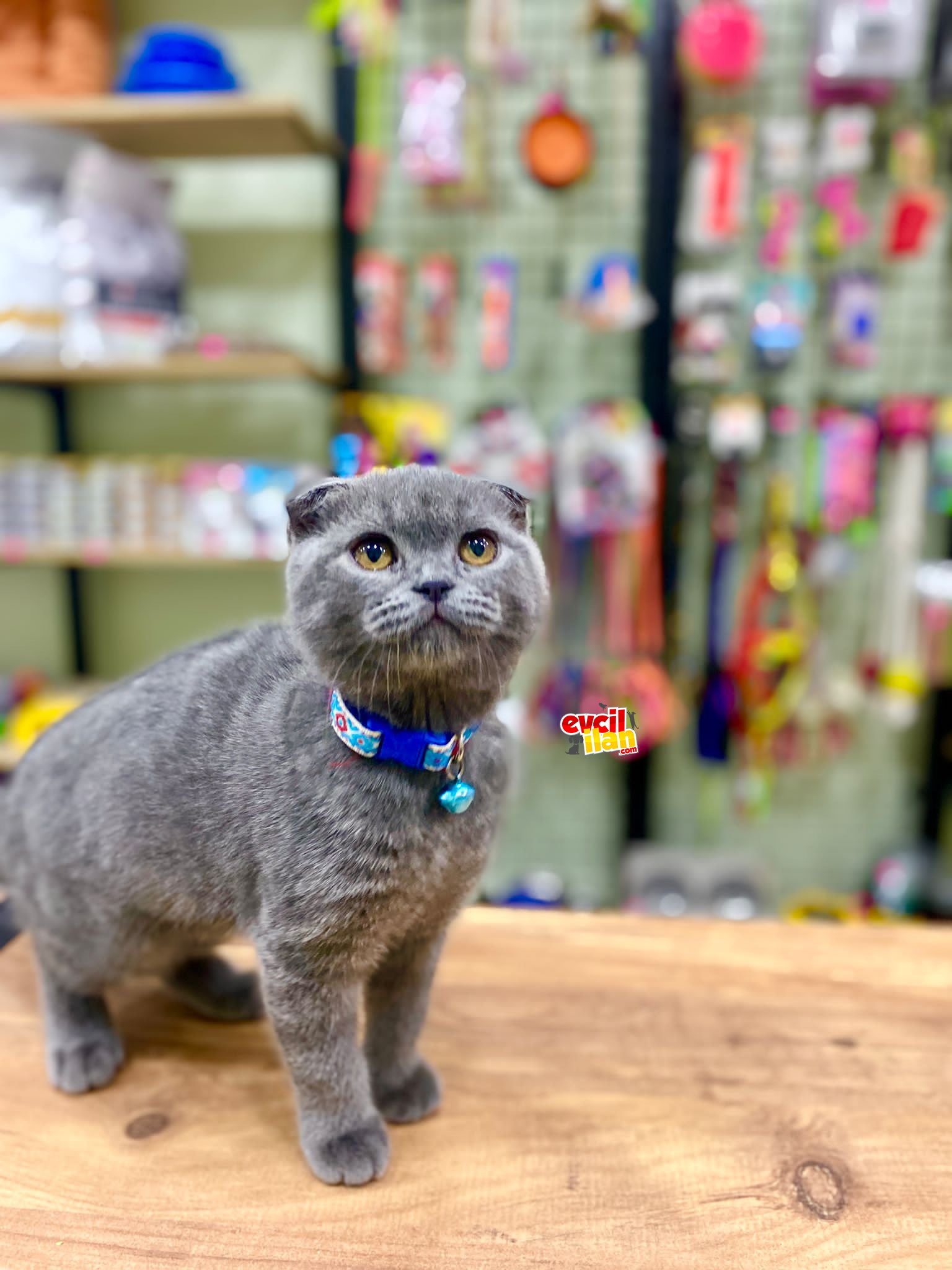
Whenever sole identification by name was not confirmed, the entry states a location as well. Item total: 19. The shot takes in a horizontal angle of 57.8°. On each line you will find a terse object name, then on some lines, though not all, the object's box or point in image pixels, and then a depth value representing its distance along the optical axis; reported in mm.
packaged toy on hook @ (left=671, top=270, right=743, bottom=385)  1384
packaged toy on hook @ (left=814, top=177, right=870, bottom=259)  1388
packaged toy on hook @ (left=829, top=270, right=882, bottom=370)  1415
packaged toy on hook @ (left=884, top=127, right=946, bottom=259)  1369
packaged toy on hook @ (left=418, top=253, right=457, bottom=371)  1450
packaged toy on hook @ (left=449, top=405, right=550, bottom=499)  1424
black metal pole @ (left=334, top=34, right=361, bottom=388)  1401
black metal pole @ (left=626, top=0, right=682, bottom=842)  1316
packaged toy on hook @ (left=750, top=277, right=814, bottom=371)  1410
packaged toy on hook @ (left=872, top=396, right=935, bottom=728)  1418
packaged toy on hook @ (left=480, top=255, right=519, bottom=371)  1423
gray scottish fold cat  467
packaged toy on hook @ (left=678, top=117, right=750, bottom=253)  1346
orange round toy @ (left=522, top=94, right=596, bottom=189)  1374
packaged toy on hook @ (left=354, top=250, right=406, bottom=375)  1425
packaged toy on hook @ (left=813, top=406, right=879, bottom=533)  1429
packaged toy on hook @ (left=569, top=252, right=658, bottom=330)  1348
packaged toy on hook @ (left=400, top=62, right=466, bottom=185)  1296
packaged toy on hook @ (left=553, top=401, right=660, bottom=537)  1384
